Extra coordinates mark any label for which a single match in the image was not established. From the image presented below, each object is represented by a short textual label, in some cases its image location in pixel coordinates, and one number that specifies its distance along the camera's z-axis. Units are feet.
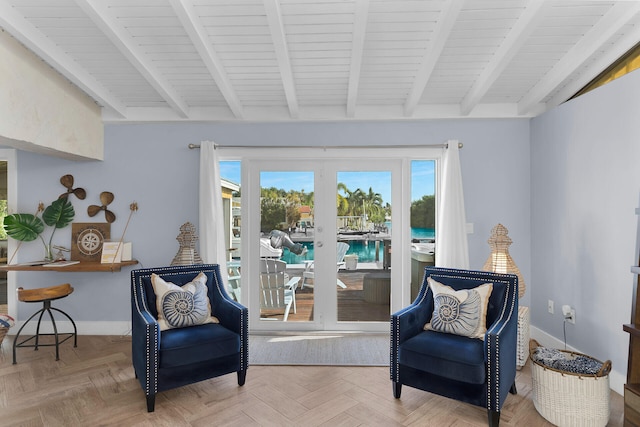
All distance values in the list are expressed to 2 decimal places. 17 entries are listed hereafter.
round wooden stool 10.22
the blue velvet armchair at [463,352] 7.01
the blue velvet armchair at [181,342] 7.68
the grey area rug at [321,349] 10.21
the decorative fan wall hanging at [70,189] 12.42
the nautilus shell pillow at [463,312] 8.00
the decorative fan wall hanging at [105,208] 12.48
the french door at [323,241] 12.61
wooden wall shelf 10.94
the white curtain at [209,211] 11.94
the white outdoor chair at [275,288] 12.78
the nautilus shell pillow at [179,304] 8.67
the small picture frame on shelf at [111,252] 11.92
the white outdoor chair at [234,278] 13.05
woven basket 6.92
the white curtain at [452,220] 11.64
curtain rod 12.01
